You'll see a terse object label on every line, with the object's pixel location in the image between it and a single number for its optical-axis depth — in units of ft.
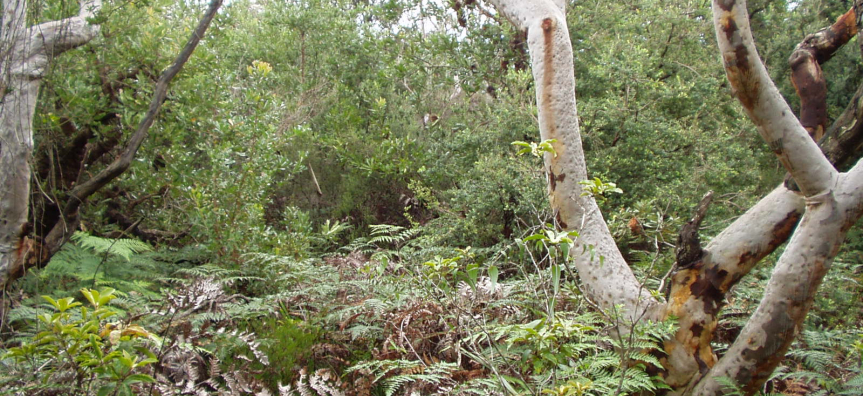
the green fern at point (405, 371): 8.86
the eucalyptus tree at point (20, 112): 12.25
